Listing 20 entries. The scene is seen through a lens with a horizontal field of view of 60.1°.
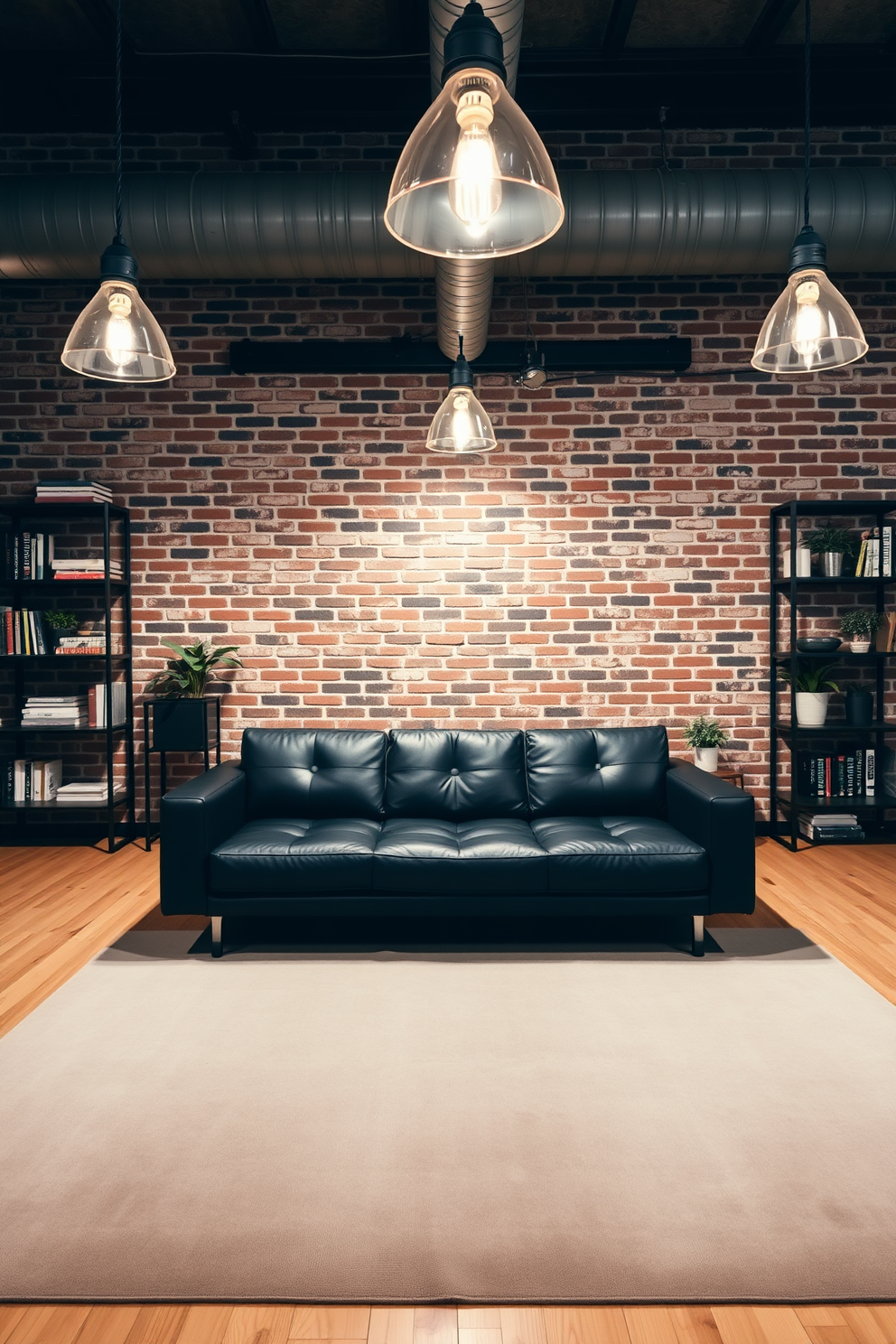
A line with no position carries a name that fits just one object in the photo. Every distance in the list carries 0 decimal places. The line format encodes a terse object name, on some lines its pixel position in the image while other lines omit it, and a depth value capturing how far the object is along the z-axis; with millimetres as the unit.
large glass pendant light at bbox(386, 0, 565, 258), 1274
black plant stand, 4316
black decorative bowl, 4383
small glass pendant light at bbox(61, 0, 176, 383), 2309
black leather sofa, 2939
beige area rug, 1466
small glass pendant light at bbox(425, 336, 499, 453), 3326
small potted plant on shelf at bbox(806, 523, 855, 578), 4414
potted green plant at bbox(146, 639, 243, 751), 4316
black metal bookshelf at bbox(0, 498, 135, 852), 4629
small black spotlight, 4234
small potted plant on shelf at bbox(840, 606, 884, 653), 4430
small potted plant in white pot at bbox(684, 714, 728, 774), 4391
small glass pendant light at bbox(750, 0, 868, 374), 2340
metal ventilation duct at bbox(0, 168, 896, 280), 3709
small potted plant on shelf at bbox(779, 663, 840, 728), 4430
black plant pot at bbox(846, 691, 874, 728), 4438
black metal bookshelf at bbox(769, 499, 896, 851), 4359
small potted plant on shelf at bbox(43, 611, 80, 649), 4434
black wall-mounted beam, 4570
